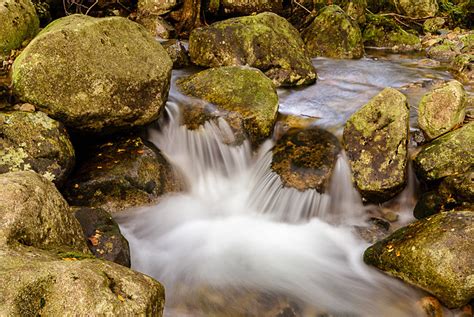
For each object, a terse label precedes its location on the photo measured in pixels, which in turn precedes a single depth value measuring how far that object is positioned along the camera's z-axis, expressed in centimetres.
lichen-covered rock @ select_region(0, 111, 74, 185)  448
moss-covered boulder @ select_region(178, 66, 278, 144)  648
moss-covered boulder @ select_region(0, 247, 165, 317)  199
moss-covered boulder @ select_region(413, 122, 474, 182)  523
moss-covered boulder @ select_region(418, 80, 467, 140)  575
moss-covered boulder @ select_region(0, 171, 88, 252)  264
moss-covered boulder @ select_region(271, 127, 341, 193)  588
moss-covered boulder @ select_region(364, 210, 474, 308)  385
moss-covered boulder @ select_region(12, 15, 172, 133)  476
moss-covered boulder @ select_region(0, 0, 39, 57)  570
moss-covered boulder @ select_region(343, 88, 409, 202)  557
